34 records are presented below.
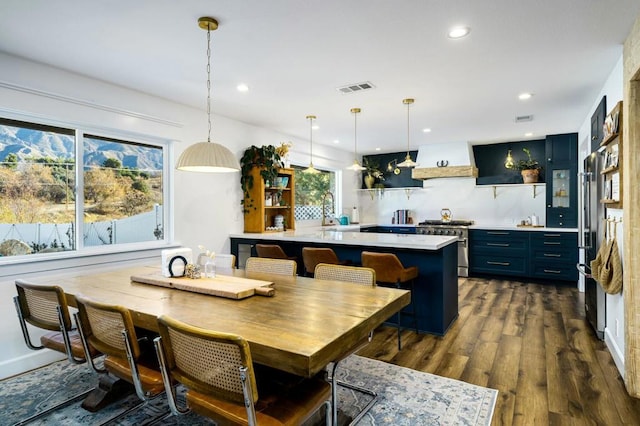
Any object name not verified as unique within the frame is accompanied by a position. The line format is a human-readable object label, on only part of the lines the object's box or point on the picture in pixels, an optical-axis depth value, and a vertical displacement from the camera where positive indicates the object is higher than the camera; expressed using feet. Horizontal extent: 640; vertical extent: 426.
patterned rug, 7.05 -3.98
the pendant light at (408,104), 13.05 +4.01
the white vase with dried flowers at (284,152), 16.83 +2.84
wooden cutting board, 6.65 -1.41
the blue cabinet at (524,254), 18.51 -2.26
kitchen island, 11.44 -1.61
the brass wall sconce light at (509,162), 20.85 +2.87
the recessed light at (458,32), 7.86 +3.95
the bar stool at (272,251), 13.29 -1.40
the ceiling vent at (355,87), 11.41 +4.04
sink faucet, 23.68 +0.54
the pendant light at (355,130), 14.48 +4.10
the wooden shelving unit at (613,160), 8.50 +1.27
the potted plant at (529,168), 20.26 +2.45
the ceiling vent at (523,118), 15.35 +4.02
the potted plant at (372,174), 25.67 +2.73
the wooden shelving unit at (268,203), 15.85 +0.44
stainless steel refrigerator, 10.73 -0.60
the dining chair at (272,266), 9.12 -1.37
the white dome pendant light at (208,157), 7.82 +1.24
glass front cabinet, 18.84 +1.65
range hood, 21.36 +3.08
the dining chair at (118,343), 5.30 -2.03
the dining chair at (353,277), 7.39 -1.47
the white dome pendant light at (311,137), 15.38 +4.05
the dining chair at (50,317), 6.31 -1.92
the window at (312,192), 20.81 +1.25
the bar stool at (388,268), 10.53 -1.66
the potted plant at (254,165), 15.76 +2.10
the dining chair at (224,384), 4.20 -2.18
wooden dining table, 4.35 -1.55
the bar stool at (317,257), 11.94 -1.49
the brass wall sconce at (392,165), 25.31 +3.32
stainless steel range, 20.81 -1.28
